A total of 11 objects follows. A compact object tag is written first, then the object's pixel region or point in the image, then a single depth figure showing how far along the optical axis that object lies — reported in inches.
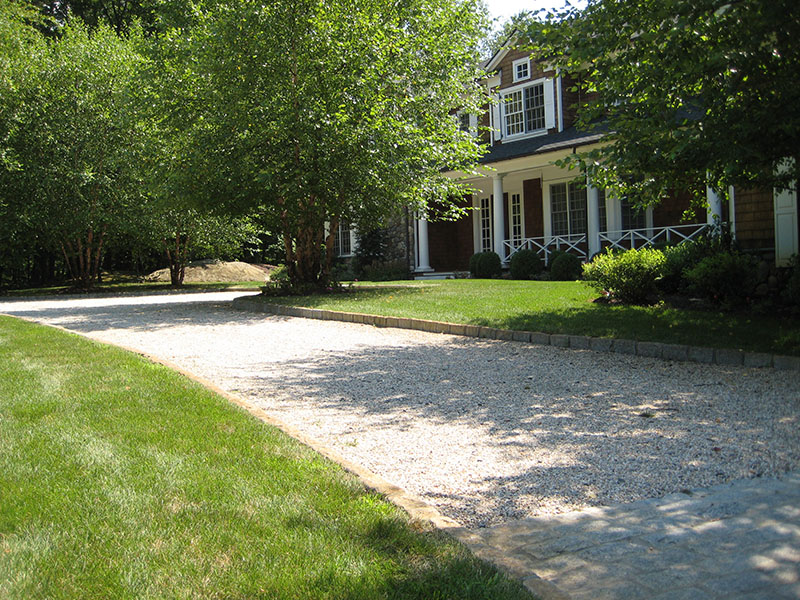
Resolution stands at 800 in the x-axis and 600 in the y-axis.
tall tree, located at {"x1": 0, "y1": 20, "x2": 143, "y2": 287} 863.1
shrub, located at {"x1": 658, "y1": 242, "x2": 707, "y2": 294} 465.4
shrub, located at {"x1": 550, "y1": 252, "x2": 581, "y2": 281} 749.9
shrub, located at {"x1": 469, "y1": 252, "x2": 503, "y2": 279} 866.8
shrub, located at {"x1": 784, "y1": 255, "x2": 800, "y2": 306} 384.5
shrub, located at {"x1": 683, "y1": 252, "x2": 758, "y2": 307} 417.4
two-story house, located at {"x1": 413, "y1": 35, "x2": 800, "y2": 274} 759.7
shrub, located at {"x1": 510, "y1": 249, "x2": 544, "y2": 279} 808.3
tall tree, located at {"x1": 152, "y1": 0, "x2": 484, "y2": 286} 563.8
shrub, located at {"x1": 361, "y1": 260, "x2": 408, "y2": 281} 1002.1
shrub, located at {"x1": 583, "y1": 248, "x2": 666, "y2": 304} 460.8
